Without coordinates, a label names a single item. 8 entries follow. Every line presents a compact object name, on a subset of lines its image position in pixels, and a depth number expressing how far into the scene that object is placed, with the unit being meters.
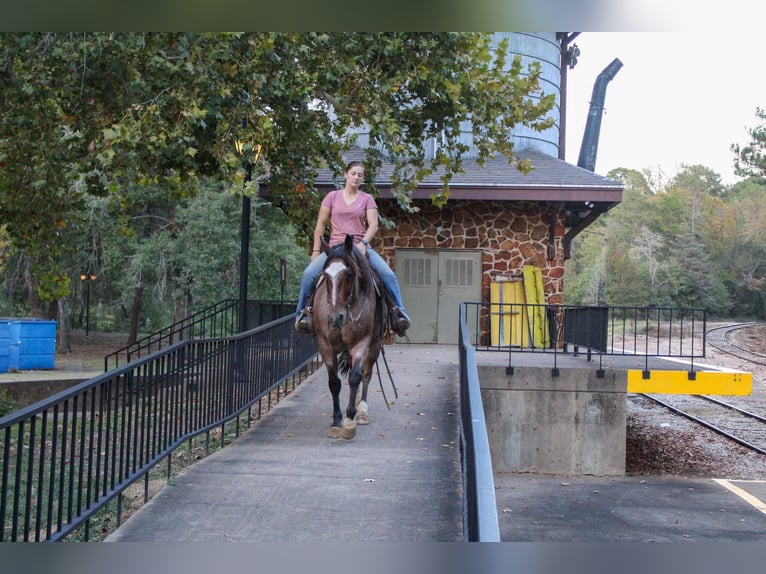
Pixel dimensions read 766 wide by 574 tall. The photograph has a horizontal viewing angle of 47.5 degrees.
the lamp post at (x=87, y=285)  30.44
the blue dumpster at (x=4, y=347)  22.45
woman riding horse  8.58
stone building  19.52
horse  8.12
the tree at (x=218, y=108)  11.45
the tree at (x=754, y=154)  51.31
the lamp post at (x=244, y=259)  13.58
